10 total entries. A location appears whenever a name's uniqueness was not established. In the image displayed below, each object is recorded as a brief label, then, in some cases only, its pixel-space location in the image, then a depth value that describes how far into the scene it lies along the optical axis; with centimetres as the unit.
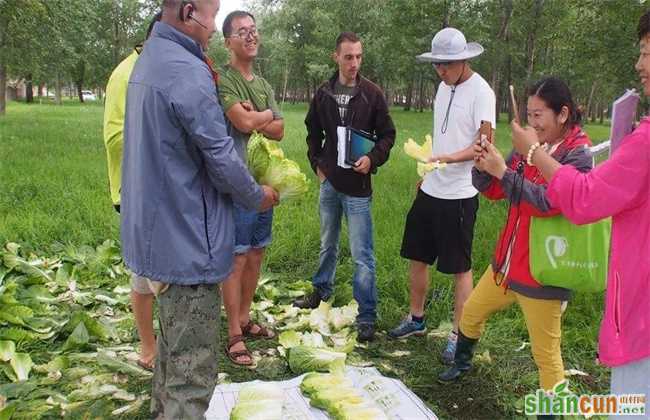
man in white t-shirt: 375
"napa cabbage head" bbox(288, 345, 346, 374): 366
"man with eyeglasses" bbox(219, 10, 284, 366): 338
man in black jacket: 420
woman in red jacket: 276
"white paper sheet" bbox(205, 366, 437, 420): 316
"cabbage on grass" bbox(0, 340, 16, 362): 355
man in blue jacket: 224
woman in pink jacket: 194
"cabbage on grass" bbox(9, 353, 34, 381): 343
